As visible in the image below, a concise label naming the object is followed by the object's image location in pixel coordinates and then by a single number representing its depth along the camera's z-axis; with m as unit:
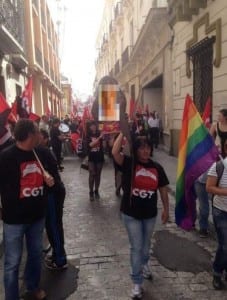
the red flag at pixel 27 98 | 4.81
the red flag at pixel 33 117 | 4.82
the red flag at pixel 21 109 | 4.64
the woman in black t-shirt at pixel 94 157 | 5.68
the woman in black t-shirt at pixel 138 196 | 2.63
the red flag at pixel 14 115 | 4.42
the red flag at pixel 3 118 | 3.38
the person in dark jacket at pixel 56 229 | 3.10
